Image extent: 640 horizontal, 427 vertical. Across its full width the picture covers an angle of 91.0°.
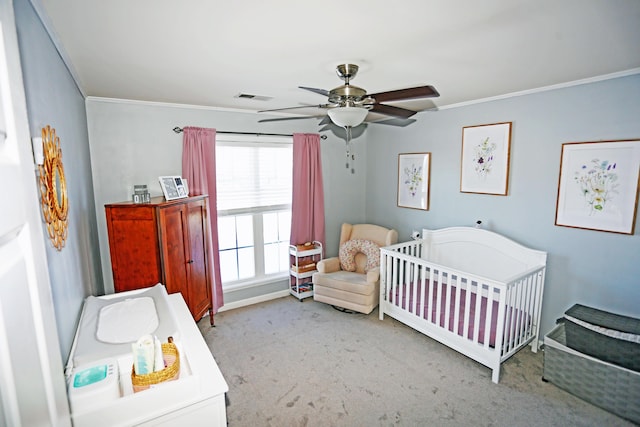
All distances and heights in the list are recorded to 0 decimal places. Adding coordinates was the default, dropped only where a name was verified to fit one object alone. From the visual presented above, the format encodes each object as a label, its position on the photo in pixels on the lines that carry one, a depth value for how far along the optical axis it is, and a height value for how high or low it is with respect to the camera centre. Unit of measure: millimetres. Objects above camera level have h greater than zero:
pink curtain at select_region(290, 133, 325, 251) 3979 -223
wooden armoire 2414 -531
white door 533 -197
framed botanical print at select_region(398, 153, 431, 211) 3811 -86
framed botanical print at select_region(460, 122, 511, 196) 3018 +136
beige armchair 3506 -1184
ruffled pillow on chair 3838 -971
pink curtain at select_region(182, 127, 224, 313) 3277 +42
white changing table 1158 -888
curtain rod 3250 +481
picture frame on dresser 2803 -110
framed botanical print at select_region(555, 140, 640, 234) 2312 -110
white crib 2523 -1115
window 3633 -386
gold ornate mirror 1283 -59
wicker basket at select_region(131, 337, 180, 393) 1281 -827
